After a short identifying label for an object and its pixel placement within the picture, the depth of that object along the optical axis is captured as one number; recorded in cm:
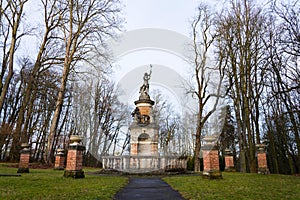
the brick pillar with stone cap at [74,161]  902
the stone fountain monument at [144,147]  1244
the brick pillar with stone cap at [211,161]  902
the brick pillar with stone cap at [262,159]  1242
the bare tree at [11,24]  1541
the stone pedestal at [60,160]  1451
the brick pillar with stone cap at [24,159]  1113
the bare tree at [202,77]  1741
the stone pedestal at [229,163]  1596
